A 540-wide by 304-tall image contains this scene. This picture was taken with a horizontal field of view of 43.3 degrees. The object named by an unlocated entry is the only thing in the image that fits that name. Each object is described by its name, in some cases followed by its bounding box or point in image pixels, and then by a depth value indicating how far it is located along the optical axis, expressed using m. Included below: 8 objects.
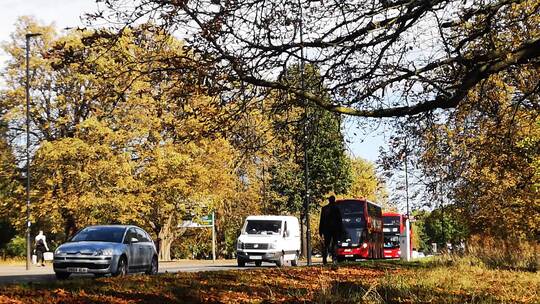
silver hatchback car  18.27
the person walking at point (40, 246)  37.62
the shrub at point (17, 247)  55.17
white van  28.08
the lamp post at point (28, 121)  32.72
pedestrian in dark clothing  19.88
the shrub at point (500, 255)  17.34
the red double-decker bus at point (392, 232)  46.97
